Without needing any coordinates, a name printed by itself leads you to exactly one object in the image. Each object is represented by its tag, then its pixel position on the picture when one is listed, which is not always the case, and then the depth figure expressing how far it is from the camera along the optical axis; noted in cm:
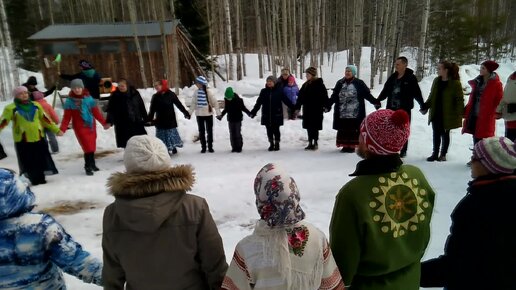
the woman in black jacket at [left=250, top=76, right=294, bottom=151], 830
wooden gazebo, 1892
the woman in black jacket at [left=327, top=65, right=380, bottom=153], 743
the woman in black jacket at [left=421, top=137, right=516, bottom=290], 188
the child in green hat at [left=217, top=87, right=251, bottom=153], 831
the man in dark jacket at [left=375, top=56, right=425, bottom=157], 675
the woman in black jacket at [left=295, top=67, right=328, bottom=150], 795
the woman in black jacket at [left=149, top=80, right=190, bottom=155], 802
